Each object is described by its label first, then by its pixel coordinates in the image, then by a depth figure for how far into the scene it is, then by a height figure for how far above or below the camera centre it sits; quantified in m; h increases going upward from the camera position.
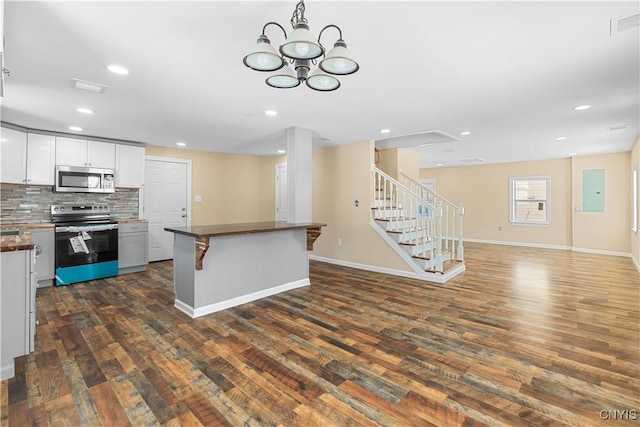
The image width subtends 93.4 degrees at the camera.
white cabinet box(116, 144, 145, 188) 5.25 +0.81
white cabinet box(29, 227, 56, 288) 4.21 -0.62
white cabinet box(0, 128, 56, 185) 4.16 +0.77
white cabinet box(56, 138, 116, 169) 4.71 +0.95
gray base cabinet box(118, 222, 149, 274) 5.00 -0.59
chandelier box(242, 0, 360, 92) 1.60 +0.90
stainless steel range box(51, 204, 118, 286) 4.40 -0.49
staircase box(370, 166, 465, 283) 4.73 -0.44
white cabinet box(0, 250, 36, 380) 2.09 -0.70
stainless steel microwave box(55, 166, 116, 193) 4.67 +0.51
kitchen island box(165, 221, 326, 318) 3.28 -0.62
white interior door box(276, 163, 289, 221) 7.11 +0.52
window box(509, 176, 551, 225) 7.96 +0.40
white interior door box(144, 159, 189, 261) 5.87 +0.22
